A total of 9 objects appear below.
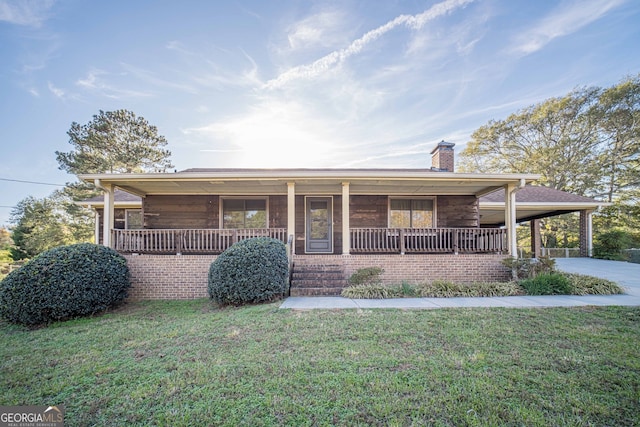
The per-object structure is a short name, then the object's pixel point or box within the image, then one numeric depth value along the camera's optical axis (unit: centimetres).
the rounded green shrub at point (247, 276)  642
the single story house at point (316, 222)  815
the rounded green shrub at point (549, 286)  716
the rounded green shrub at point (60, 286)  561
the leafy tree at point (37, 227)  1881
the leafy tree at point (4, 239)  2410
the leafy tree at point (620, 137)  1959
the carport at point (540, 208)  1291
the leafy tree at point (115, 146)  1948
